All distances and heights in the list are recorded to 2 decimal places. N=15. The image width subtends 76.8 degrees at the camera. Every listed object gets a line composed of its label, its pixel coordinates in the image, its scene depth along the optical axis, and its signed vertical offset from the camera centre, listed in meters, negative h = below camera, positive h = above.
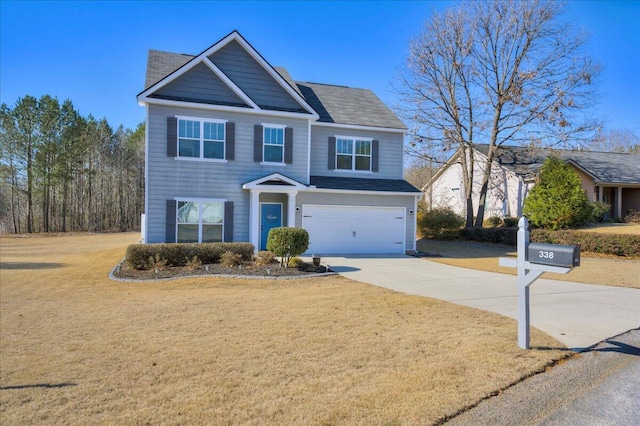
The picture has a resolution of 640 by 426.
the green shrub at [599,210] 22.85 +0.44
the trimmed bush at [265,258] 12.80 -1.42
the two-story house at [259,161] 15.21 +2.22
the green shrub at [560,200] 20.20 +0.89
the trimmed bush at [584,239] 16.84 -1.01
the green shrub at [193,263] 12.36 -1.59
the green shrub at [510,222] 25.02 -0.32
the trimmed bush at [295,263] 12.74 -1.57
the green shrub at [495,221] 26.74 -0.28
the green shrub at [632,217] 24.05 +0.10
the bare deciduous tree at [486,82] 23.46 +8.15
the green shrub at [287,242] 12.47 -0.87
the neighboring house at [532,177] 27.02 +2.79
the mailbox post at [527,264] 4.84 -0.60
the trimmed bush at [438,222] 24.94 -0.36
